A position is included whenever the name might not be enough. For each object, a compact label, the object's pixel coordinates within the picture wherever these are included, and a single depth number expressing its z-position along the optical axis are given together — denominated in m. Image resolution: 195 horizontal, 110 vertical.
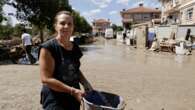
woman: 1.39
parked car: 34.82
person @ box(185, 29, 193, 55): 11.62
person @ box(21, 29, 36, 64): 7.25
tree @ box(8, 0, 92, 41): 14.95
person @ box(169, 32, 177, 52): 12.18
